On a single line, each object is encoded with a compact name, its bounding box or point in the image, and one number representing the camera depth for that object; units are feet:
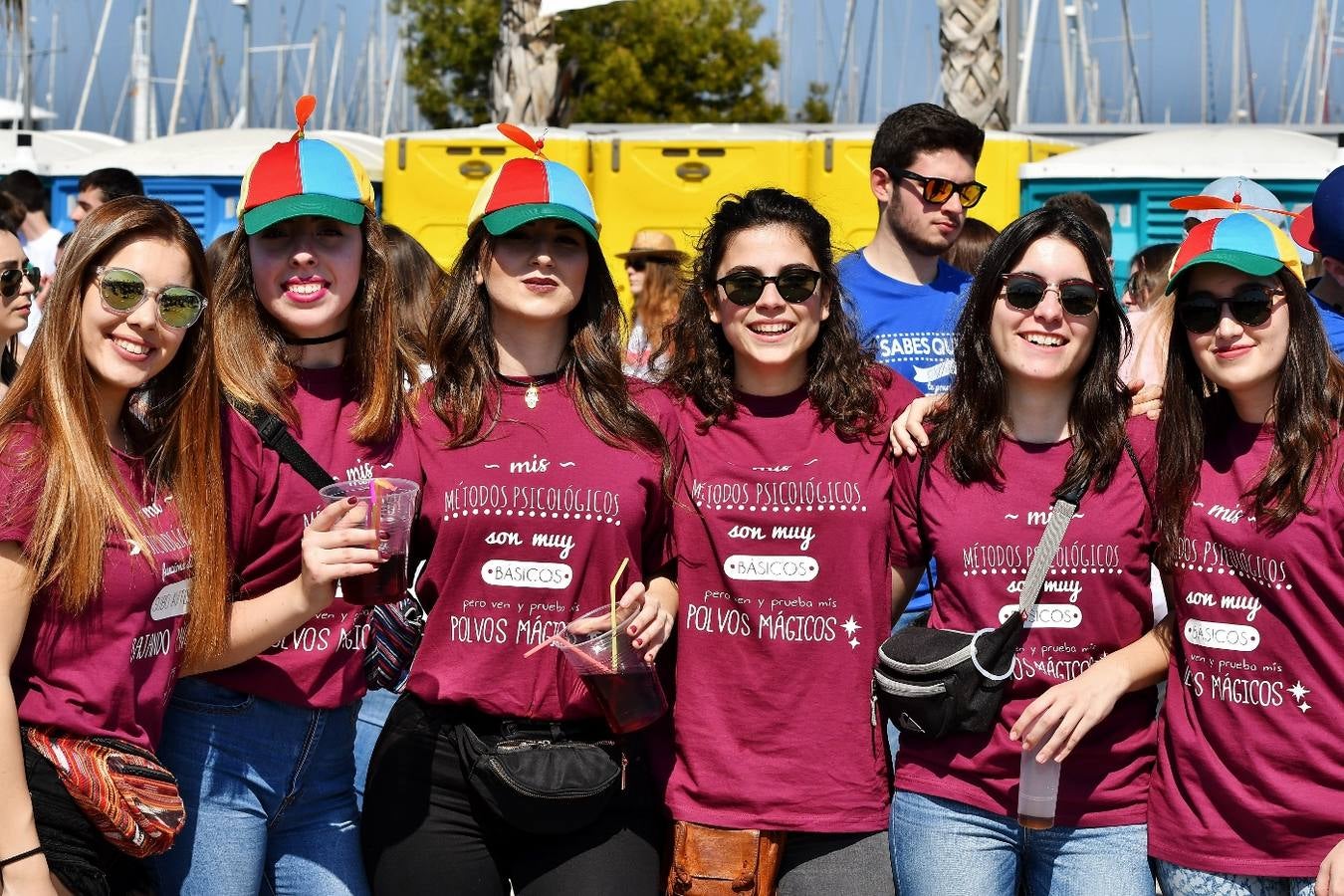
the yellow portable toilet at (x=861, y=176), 32.14
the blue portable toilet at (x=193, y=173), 36.99
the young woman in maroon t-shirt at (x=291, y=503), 10.55
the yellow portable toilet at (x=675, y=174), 33.68
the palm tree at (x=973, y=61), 36.70
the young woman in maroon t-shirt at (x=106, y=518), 9.01
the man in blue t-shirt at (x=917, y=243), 15.53
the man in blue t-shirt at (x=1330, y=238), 13.86
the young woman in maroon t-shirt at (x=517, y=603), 10.64
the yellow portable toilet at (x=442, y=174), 33.88
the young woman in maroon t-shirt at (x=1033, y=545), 10.37
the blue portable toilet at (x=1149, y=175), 31.78
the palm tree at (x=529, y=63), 44.24
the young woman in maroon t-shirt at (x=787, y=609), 10.71
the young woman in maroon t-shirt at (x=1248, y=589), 9.81
